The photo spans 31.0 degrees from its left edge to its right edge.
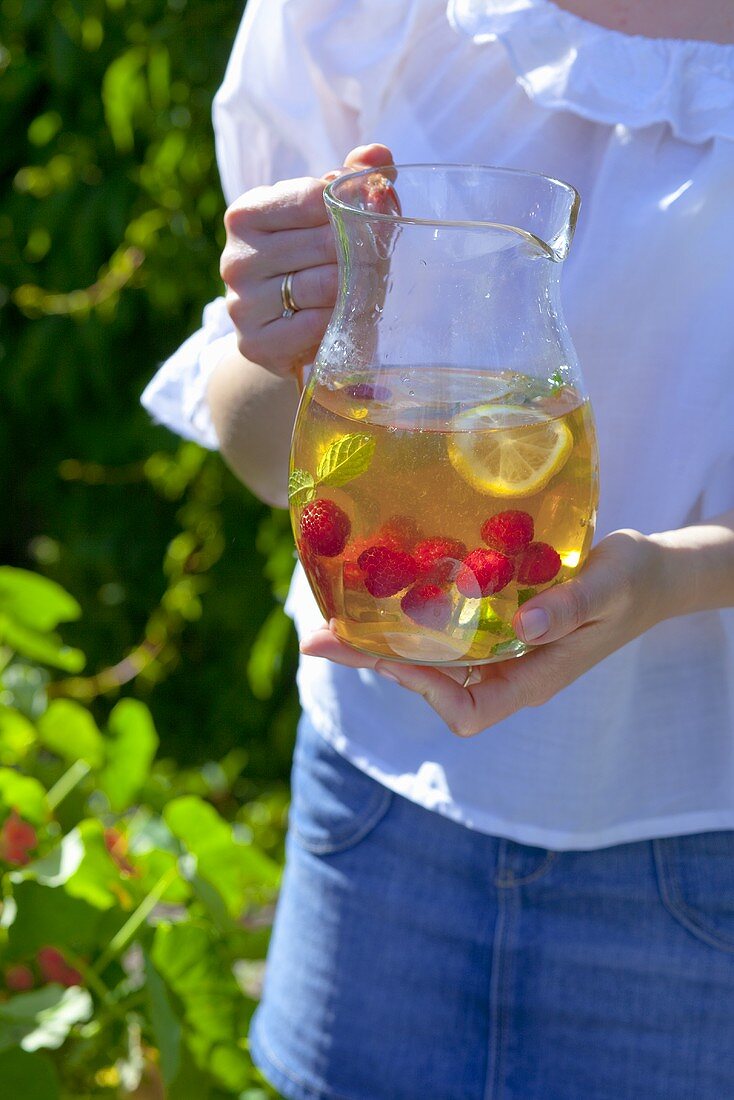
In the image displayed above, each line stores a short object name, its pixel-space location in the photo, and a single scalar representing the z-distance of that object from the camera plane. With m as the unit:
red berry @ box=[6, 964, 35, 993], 1.67
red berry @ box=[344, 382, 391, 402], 1.01
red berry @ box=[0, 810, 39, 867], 1.73
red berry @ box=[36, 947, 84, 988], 1.69
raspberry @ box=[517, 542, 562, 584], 1.02
